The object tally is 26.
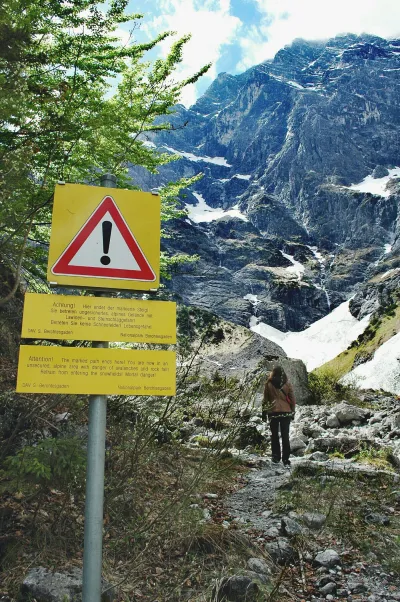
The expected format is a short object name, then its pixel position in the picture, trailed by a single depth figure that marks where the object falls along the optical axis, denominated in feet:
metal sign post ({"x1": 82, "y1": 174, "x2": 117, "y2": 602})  6.87
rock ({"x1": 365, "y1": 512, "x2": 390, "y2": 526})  14.74
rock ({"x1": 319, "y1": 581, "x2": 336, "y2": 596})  10.93
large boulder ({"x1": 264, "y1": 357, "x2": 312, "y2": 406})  66.13
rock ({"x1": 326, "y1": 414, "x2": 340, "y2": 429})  41.17
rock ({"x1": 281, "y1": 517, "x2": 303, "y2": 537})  13.60
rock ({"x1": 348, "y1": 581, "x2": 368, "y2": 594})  10.96
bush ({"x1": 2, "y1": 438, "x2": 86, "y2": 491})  10.21
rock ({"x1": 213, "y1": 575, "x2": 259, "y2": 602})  9.78
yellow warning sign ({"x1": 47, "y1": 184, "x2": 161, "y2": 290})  8.17
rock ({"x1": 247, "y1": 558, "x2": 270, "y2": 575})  11.28
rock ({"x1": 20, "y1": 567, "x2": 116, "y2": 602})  8.71
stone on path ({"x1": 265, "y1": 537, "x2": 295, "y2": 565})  12.28
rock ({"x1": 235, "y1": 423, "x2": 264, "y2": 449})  27.53
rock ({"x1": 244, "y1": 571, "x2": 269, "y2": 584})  10.55
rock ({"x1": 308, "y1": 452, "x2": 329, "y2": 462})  24.94
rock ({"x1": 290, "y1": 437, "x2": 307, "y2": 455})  29.66
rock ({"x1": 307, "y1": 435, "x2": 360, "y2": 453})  27.53
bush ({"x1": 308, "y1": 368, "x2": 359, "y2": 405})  65.77
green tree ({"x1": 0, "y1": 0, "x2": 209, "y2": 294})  14.07
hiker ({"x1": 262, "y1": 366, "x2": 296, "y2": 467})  24.90
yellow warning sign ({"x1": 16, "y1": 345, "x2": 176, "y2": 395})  7.32
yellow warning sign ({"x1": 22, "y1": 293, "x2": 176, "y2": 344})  7.65
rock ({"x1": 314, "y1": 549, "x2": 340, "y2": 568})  12.13
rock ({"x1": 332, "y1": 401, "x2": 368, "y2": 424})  41.76
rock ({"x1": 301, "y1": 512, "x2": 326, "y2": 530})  14.35
